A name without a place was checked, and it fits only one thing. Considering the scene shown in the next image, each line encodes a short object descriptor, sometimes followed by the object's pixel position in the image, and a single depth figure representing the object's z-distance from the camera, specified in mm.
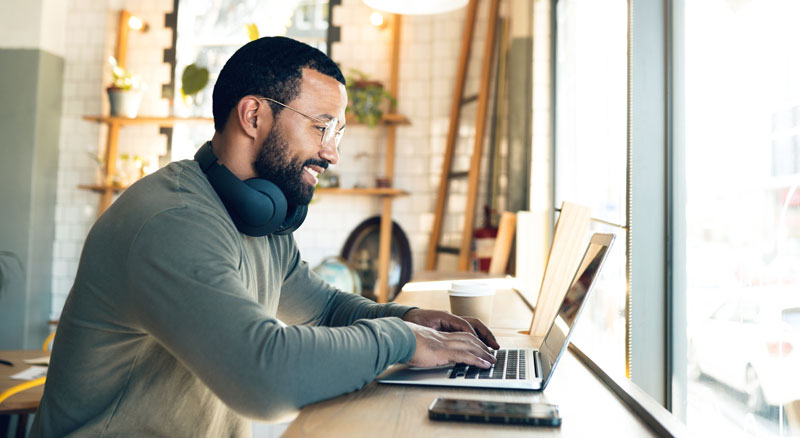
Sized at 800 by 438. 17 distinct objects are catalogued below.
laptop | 1110
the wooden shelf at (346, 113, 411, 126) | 4676
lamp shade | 2541
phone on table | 904
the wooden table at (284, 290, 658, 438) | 881
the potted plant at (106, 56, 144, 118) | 4973
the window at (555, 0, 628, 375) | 1905
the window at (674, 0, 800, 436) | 1059
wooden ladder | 4551
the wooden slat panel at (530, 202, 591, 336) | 1521
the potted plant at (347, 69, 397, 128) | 4648
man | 956
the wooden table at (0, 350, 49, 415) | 1996
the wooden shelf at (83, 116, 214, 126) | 5043
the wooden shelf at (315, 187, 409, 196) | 4641
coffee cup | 1672
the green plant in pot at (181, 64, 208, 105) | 4785
